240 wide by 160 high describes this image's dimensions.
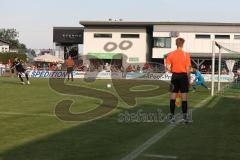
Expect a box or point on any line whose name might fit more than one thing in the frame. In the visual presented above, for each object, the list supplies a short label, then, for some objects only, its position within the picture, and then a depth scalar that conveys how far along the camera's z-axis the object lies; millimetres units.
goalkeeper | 26859
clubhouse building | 72188
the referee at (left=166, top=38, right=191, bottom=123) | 11156
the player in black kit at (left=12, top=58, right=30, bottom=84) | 30750
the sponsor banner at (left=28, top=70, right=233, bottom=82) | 47097
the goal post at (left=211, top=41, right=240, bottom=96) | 38375
